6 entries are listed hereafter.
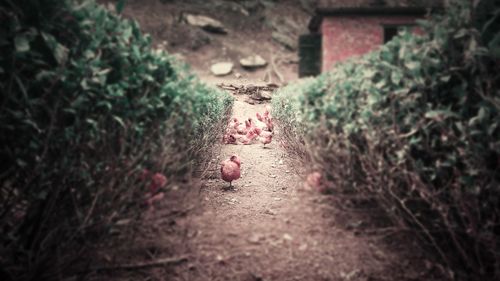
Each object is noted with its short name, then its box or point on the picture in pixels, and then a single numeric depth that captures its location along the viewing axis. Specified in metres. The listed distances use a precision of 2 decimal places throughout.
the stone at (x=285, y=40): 26.39
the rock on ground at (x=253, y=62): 23.30
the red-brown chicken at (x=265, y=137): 9.83
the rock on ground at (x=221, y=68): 22.33
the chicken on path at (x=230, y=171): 5.52
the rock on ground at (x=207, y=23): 26.12
